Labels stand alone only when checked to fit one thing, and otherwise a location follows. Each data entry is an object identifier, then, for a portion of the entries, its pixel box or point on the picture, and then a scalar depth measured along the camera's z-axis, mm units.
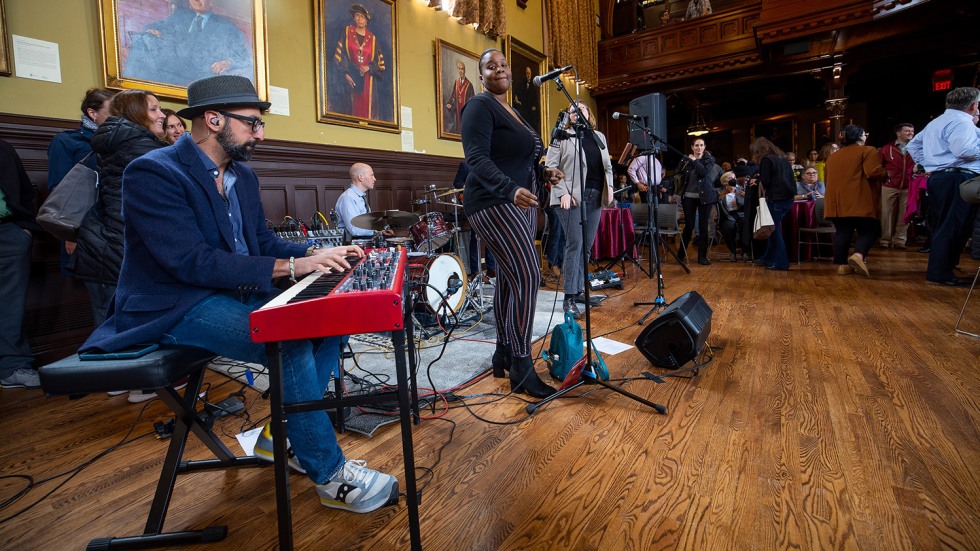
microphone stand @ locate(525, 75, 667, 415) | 2233
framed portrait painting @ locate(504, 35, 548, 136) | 7770
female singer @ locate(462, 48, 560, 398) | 2229
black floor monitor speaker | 2611
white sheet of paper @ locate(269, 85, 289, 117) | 4359
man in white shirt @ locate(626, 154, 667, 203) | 7692
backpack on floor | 2633
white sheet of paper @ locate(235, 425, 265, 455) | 2035
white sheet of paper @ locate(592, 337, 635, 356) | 3184
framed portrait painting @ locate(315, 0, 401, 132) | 4785
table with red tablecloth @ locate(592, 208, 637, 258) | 6566
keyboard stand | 1218
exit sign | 10406
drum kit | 3580
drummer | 4352
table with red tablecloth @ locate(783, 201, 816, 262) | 6828
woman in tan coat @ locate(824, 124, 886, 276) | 5438
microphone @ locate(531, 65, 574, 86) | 2079
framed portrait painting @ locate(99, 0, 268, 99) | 3355
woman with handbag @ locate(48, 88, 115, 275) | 2795
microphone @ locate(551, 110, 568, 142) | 2398
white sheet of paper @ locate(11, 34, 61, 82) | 2979
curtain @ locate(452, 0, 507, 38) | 6535
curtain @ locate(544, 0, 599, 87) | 8633
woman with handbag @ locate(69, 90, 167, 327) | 2471
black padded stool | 1302
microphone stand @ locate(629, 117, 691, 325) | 4042
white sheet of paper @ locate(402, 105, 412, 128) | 5809
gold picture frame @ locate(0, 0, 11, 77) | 2879
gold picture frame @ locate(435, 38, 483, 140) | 6285
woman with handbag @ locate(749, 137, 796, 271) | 6012
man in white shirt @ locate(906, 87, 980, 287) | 4262
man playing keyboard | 1419
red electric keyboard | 1127
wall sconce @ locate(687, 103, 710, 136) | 12367
